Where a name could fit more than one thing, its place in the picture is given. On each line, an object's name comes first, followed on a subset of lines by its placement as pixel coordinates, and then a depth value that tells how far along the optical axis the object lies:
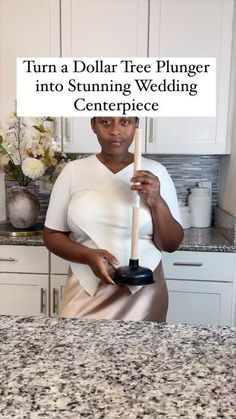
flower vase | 2.02
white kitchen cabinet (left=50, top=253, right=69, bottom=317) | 1.92
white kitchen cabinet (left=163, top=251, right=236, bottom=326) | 1.85
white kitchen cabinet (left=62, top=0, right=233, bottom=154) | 1.99
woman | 1.03
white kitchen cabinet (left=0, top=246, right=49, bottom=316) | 1.91
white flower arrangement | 1.89
